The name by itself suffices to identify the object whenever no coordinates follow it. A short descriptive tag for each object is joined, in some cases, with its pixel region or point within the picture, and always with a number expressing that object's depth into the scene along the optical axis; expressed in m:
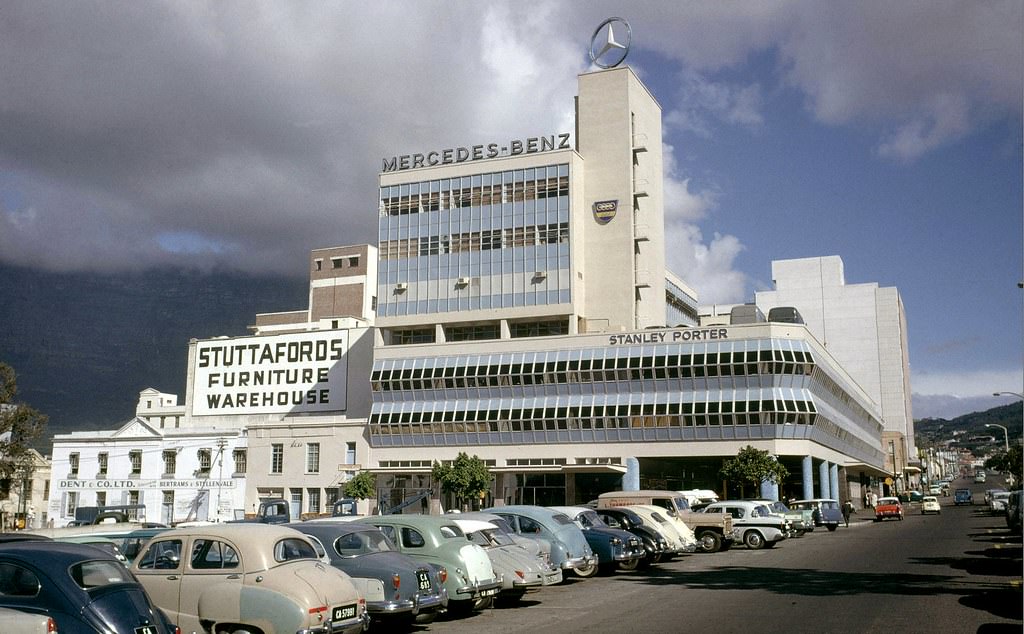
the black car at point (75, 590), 10.57
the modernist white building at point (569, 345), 66.06
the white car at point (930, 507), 71.94
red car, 62.34
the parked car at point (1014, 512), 33.81
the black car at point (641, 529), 27.27
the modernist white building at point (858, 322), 156.62
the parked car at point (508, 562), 18.69
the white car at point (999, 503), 58.84
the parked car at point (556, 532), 22.11
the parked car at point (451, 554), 16.94
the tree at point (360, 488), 65.62
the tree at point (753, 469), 58.84
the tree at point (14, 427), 59.06
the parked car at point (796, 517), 37.19
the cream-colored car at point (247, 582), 12.72
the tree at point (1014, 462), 102.12
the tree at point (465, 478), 62.41
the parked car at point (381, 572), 14.89
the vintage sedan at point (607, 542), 24.89
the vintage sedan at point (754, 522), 34.29
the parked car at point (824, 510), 48.56
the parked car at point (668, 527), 28.78
